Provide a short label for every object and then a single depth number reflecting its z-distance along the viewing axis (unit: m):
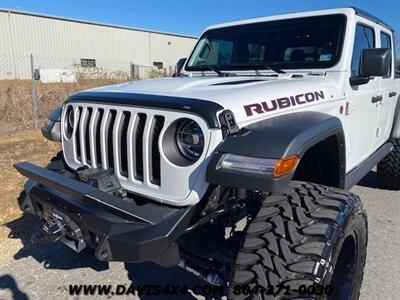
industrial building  24.89
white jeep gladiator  1.96
